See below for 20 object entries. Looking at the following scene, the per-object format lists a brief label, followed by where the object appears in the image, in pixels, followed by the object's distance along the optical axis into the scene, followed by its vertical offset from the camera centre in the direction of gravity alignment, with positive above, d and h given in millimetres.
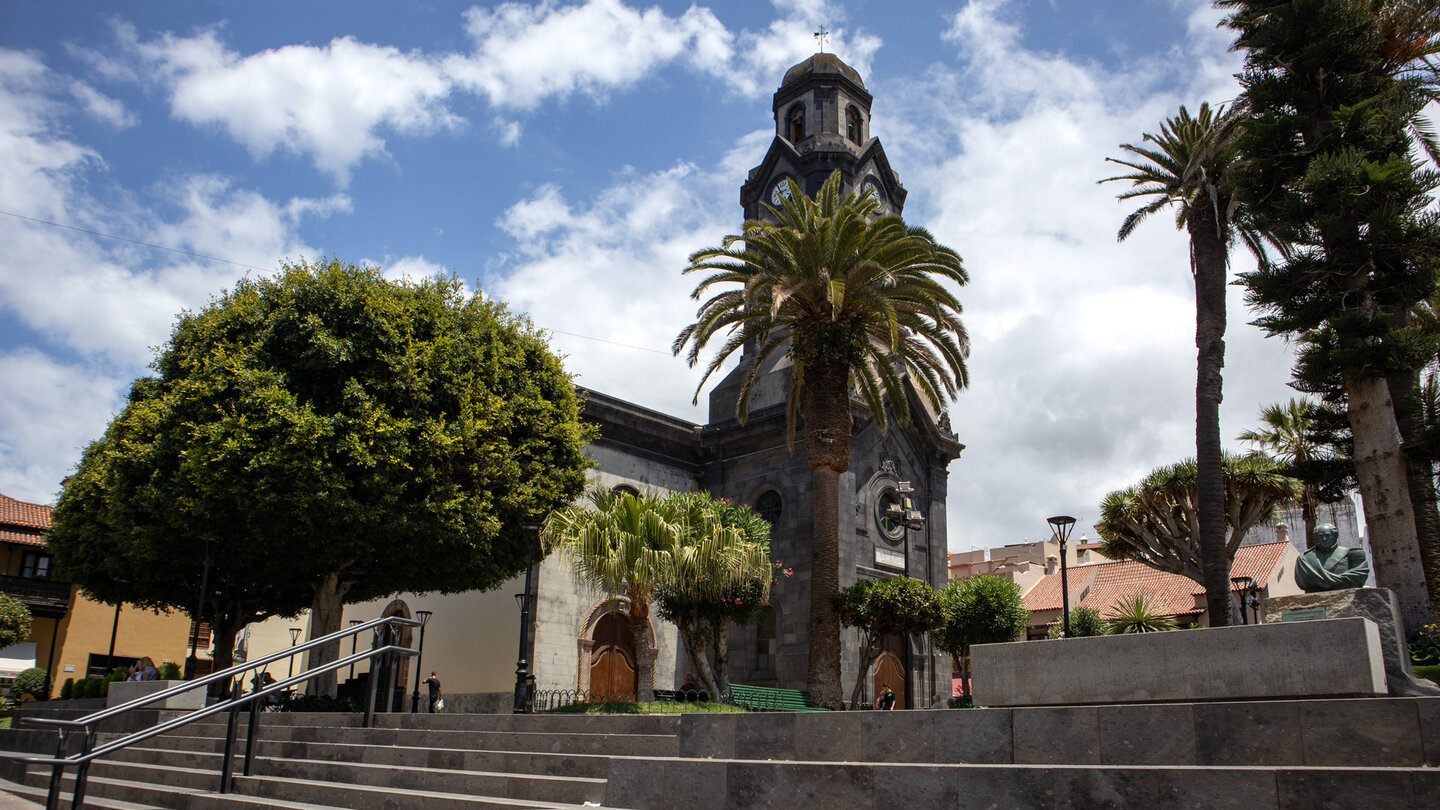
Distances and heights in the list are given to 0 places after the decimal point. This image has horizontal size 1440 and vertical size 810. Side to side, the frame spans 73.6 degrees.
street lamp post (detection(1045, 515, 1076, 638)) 19812 +2862
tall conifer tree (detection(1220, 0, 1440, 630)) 16875 +8070
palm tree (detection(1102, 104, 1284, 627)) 18906 +8978
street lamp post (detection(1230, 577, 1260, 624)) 22031 +1865
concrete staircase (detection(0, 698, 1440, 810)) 5836 -760
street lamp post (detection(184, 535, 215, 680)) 19375 +241
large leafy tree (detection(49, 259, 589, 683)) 18719 +4044
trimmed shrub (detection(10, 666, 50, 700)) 32906 -1486
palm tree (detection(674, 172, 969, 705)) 19578 +7192
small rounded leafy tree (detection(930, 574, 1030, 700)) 23172 +1240
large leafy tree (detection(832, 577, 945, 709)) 20453 +1088
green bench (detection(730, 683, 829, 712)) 19838 -821
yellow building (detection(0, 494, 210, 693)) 37594 +763
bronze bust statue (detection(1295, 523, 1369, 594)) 9938 +1084
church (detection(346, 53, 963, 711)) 24562 +3888
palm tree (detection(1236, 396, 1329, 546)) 28734 +7459
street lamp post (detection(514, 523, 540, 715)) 16859 -201
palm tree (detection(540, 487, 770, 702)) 17281 +1885
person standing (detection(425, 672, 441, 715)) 23014 -877
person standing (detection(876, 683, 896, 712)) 22078 -827
